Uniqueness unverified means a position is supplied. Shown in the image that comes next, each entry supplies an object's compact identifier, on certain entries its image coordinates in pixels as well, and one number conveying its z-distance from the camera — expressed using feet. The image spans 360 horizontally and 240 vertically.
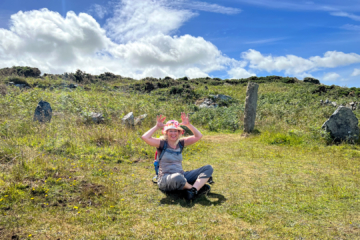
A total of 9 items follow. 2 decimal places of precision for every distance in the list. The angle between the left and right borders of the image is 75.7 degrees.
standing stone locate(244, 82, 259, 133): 36.19
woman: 13.44
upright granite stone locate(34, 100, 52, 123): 29.58
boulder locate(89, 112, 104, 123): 33.73
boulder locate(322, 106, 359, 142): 27.71
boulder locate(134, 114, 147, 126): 35.45
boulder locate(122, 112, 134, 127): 32.81
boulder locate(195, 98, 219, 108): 60.03
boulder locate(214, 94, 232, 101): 66.90
